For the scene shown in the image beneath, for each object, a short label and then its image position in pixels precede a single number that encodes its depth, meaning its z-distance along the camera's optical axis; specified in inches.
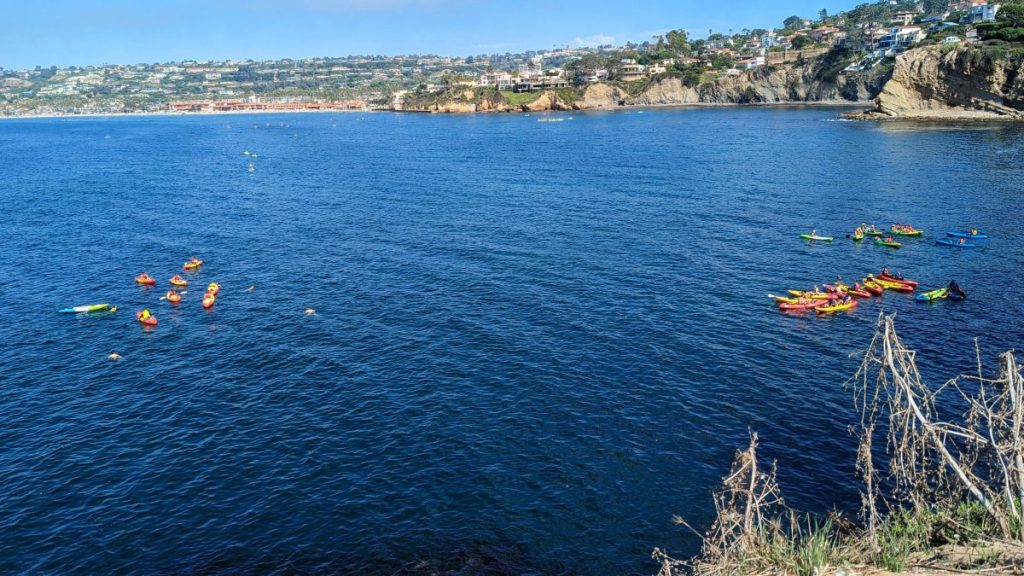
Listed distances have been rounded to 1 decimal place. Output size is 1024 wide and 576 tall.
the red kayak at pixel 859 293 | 2758.4
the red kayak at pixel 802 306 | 2613.2
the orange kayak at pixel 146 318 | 2625.5
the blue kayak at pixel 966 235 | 3339.1
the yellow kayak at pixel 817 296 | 2640.3
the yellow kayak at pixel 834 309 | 2608.3
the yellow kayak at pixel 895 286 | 2775.6
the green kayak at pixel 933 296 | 2655.3
